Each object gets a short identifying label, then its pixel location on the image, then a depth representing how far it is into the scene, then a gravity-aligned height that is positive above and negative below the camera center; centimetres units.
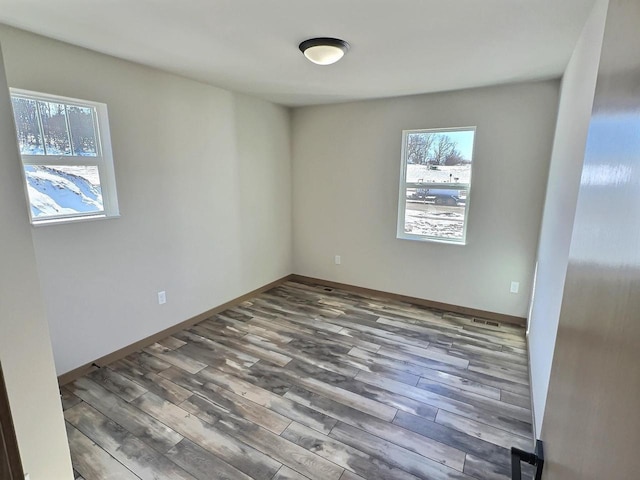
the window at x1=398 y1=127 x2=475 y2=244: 343 +2
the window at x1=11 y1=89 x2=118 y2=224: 212 +20
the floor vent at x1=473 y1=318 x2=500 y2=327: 337 -144
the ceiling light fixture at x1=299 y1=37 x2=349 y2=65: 206 +89
